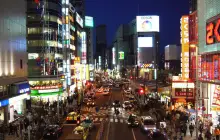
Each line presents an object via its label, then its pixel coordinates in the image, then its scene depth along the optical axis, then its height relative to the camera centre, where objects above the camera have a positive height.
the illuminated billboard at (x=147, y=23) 108.69 +14.68
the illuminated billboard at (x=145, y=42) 115.75 +8.51
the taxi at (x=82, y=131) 29.27 -6.43
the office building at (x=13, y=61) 36.97 +0.69
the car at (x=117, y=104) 57.12 -7.39
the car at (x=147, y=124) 32.81 -6.60
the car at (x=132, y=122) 36.97 -6.95
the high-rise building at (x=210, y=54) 34.28 +1.22
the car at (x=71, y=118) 38.56 -6.63
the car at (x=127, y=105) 53.99 -7.25
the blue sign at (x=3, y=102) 34.33 -4.18
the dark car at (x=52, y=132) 29.11 -6.46
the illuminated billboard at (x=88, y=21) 159.79 +22.85
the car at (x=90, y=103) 59.46 -7.37
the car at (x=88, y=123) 33.01 -6.45
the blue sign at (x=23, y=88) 41.25 -3.12
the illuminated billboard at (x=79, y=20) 104.22 +16.03
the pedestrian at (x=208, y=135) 28.52 -6.64
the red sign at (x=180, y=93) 48.21 -4.54
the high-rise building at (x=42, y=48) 62.93 +3.71
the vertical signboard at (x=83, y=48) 115.27 +6.55
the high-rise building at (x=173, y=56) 142.62 +3.86
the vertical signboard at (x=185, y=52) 49.66 +1.97
